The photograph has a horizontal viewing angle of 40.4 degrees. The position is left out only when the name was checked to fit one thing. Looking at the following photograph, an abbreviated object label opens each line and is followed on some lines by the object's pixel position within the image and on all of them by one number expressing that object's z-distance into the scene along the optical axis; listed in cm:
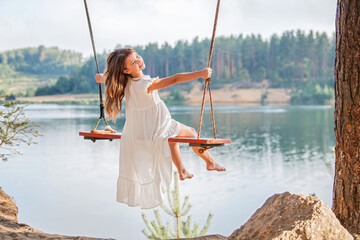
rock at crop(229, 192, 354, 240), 272
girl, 320
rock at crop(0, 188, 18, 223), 421
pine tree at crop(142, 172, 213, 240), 633
